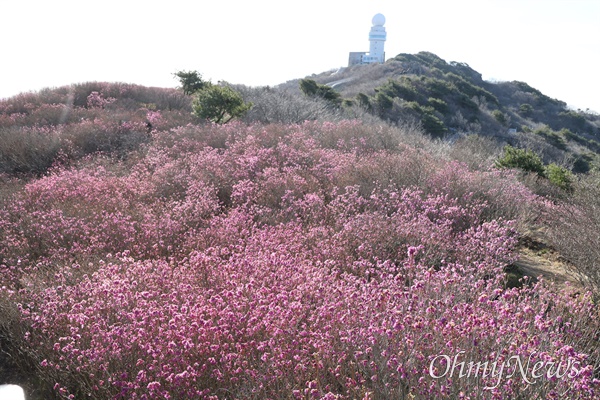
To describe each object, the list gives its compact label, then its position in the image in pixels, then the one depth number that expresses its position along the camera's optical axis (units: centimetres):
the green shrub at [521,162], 1153
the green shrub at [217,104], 1511
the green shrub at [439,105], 4128
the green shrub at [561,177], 1070
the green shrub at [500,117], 4297
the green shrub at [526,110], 5197
